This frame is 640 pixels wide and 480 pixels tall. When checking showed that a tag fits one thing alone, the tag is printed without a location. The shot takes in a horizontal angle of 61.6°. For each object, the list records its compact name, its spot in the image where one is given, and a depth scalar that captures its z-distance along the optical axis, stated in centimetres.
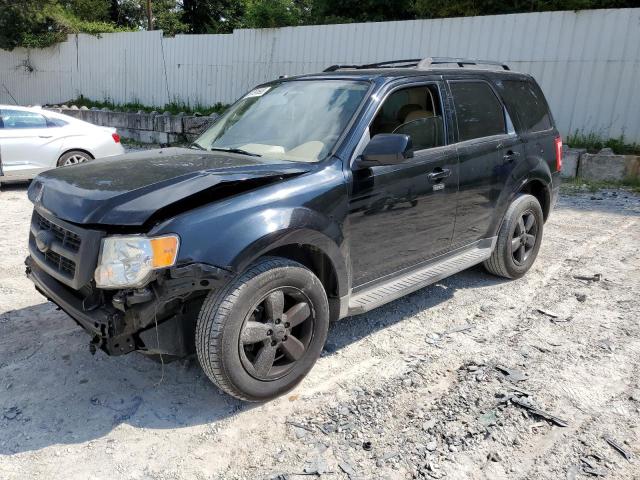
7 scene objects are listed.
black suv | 278
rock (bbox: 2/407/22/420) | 303
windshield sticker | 443
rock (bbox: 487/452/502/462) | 273
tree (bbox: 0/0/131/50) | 1864
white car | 860
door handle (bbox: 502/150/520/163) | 469
